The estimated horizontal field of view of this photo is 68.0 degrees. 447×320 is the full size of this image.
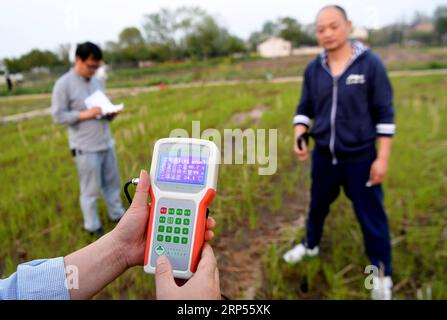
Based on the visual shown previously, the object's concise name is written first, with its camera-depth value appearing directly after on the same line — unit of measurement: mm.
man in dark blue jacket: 1567
